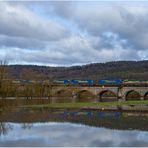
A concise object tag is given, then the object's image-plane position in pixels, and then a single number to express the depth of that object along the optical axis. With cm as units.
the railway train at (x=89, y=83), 11662
